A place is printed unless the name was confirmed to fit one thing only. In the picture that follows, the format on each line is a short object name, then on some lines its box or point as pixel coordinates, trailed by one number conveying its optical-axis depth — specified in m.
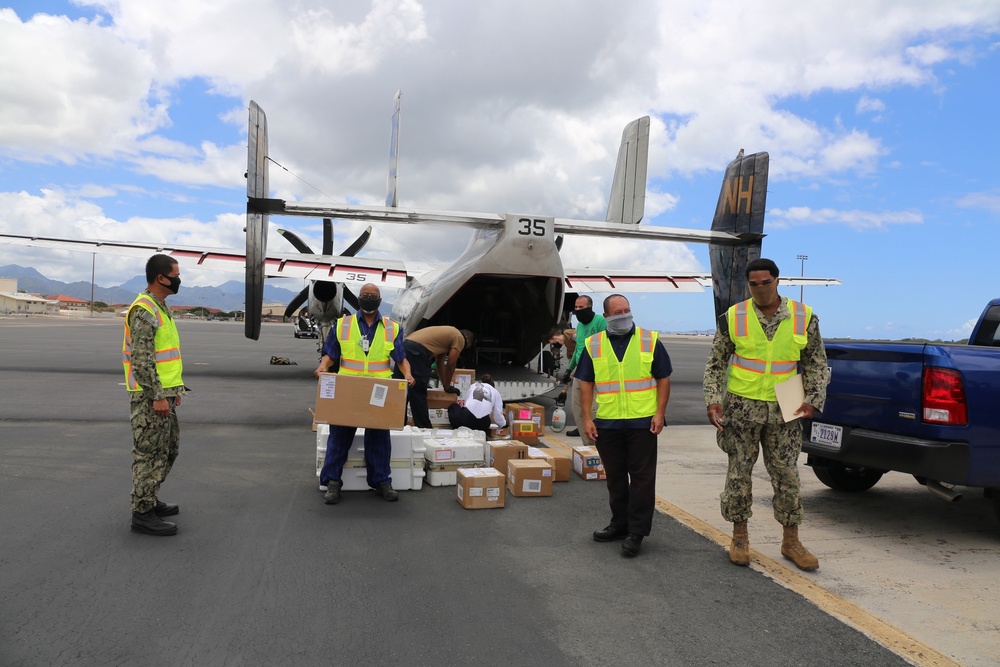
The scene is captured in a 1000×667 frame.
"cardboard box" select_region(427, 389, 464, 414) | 8.90
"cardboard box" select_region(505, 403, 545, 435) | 8.61
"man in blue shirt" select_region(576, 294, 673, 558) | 4.65
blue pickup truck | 4.50
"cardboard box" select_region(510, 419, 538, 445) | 8.11
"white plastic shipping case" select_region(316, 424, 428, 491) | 5.98
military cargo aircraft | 8.66
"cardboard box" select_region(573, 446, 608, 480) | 6.75
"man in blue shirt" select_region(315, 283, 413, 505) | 5.72
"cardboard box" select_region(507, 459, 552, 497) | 5.98
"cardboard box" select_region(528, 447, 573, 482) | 6.58
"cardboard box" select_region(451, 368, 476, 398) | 9.84
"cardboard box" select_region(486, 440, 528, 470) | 6.58
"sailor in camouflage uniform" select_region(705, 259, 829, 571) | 4.30
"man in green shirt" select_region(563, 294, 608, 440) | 8.42
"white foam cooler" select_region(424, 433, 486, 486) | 6.35
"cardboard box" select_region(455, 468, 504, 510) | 5.54
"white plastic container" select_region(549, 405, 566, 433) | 9.70
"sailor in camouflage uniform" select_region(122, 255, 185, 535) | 4.55
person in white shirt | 8.02
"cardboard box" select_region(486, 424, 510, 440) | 8.34
